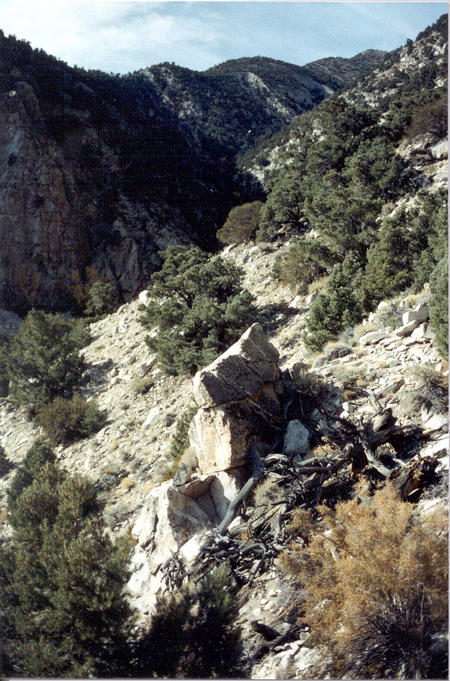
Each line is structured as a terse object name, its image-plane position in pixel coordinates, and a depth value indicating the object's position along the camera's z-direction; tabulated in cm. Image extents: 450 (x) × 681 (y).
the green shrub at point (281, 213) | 1975
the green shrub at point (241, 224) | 2231
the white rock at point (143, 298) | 1665
